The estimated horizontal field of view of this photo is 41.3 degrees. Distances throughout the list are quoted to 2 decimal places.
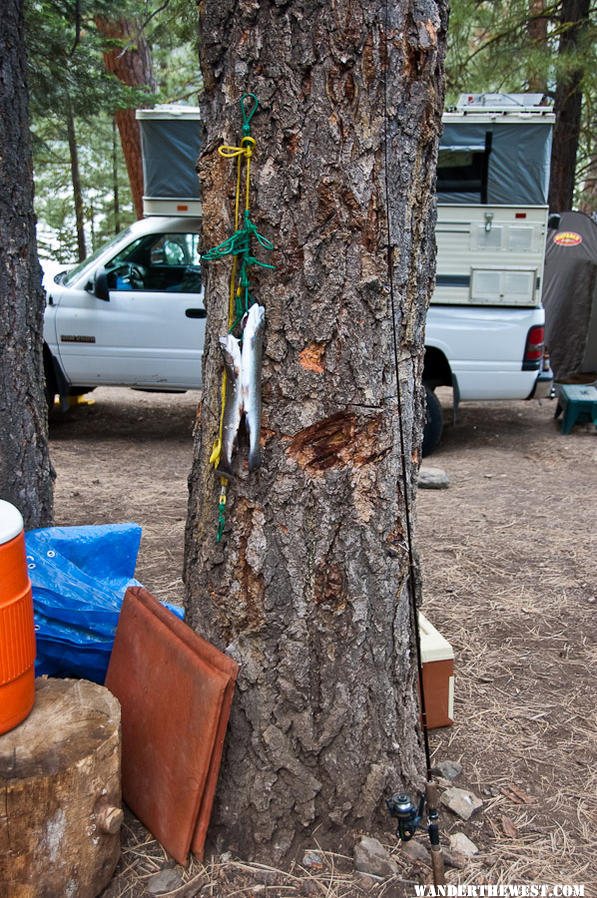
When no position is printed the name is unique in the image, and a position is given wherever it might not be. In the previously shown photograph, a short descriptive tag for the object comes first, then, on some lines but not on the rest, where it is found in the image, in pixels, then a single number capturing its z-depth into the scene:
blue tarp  2.68
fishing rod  2.05
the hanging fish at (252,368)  2.04
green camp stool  8.34
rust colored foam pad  2.08
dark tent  10.10
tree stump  1.89
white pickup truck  7.32
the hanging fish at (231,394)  2.06
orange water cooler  1.98
